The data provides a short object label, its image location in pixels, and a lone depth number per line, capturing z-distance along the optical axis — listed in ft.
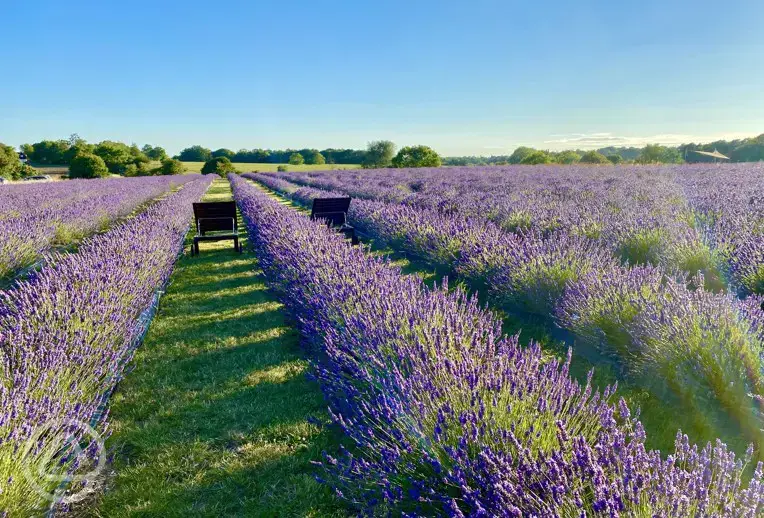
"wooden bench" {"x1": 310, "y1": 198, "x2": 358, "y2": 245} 23.49
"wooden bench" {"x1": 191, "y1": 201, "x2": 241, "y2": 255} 22.63
